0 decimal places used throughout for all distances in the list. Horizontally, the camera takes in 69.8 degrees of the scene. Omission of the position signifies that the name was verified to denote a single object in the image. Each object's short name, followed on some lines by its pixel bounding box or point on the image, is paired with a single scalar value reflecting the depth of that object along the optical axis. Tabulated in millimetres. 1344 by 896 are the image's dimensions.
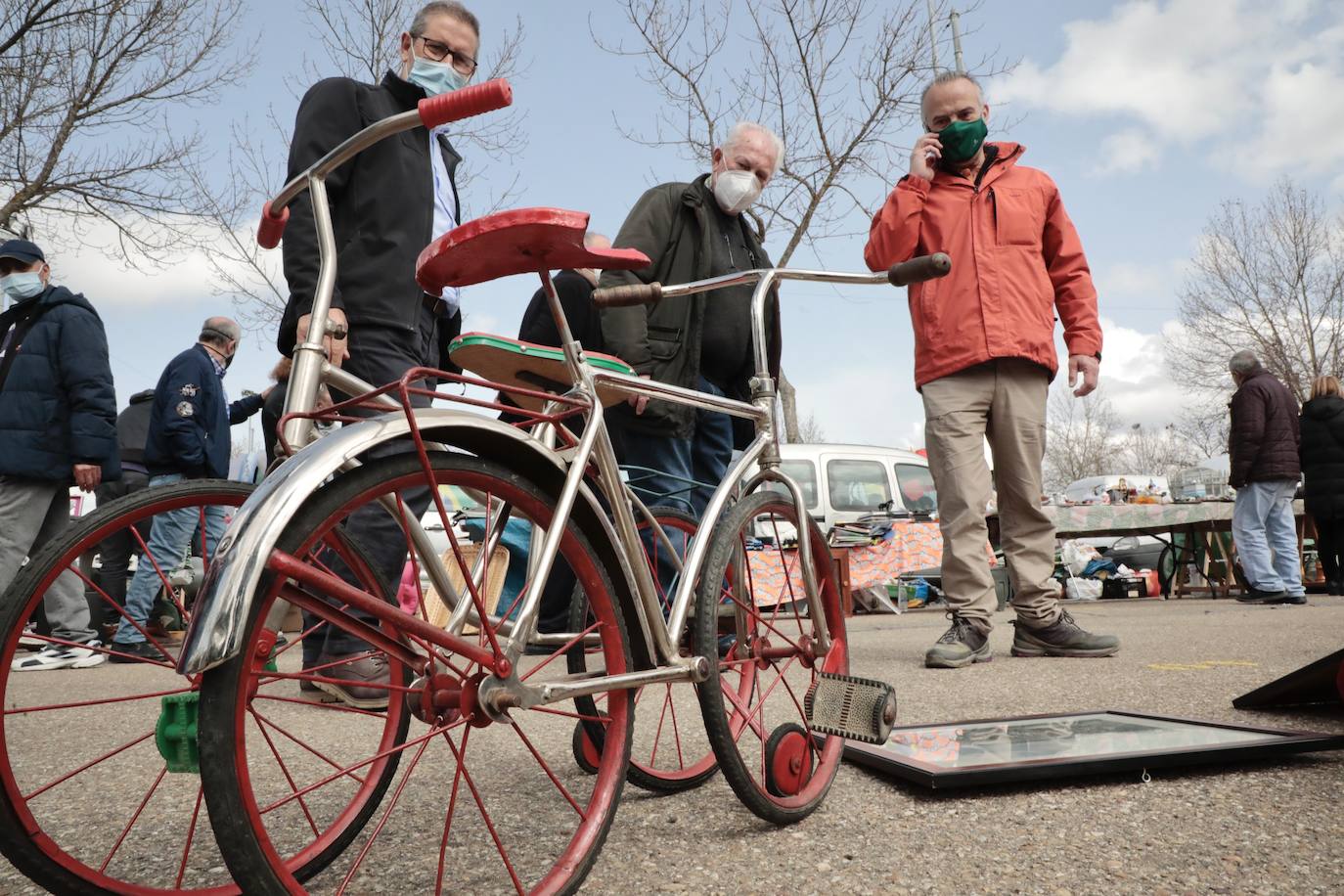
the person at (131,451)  6652
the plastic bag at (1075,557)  11562
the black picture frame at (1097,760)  1898
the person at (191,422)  5270
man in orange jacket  3930
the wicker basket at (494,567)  3893
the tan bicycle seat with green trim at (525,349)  1886
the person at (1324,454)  8664
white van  10578
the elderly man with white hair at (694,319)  3707
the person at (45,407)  4359
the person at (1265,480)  8281
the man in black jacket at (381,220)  2713
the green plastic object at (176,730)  1176
